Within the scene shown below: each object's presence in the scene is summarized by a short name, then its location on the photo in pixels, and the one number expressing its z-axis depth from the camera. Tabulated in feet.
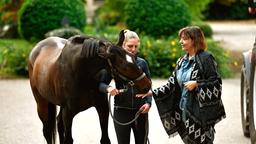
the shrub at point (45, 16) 70.40
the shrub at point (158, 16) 70.91
